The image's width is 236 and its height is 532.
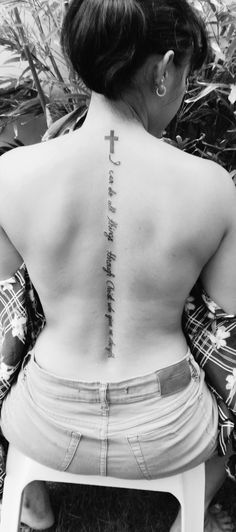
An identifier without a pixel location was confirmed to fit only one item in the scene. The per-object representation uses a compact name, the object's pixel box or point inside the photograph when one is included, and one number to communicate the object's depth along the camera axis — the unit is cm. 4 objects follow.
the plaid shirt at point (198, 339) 141
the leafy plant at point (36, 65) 190
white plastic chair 135
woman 115
